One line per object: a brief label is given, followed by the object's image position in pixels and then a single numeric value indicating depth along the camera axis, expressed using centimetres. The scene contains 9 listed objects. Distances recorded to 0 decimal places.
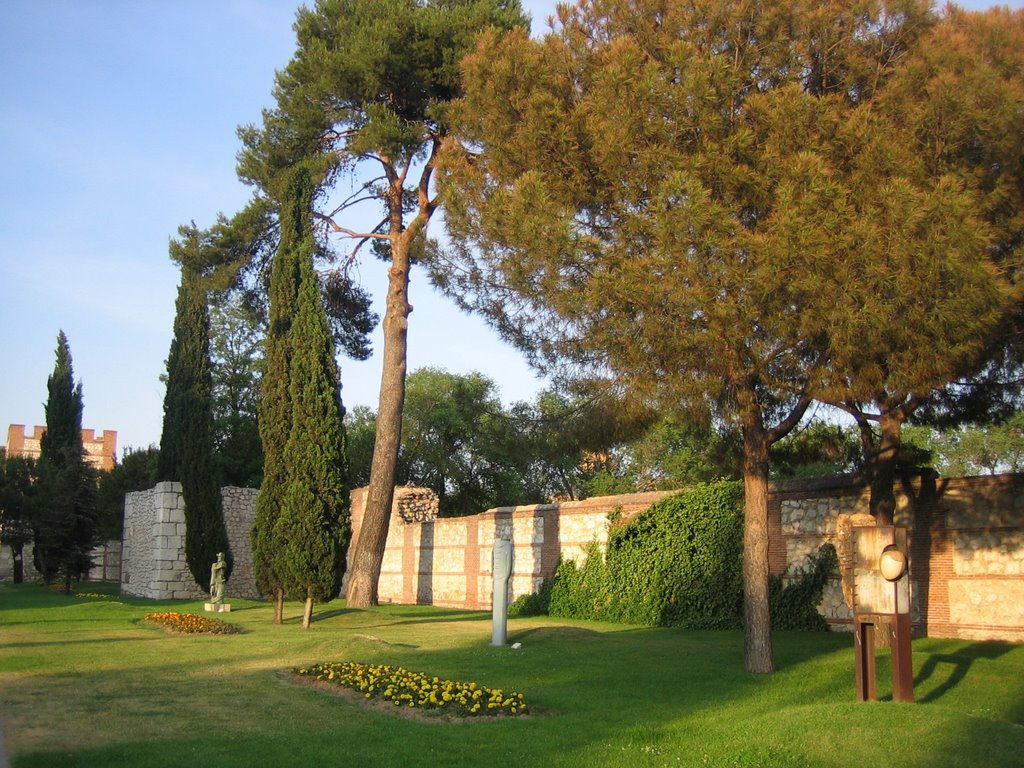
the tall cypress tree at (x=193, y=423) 2625
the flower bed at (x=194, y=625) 1731
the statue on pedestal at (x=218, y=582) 2214
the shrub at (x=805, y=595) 1678
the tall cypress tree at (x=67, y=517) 3412
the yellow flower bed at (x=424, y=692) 933
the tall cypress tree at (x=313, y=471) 1855
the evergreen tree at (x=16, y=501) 3909
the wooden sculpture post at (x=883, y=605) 944
